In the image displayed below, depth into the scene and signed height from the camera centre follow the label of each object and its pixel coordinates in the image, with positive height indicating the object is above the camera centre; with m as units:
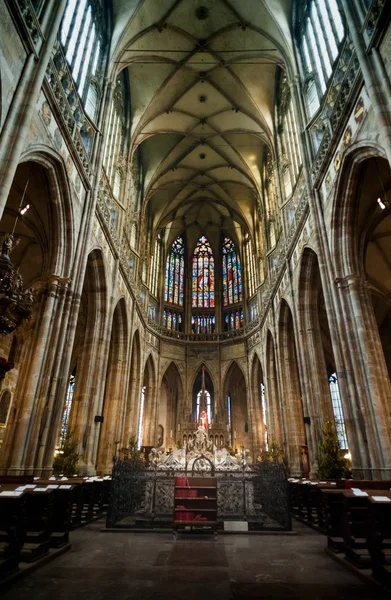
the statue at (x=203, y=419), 26.33 +4.19
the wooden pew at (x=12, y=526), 4.64 -0.49
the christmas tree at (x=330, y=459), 11.97 +0.73
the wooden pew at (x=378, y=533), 4.59 -0.56
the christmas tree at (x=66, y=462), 12.13 +0.61
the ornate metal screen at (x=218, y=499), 8.59 -0.34
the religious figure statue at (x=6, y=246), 7.77 +4.44
